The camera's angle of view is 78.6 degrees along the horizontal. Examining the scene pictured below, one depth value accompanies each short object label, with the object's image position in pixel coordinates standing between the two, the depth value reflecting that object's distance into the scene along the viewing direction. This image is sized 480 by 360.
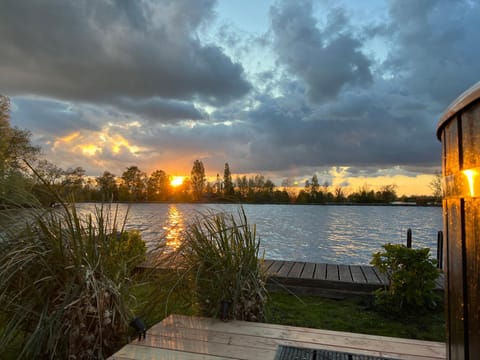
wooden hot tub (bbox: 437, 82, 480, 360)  0.80
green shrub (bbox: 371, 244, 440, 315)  3.23
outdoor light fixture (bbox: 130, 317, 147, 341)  1.92
